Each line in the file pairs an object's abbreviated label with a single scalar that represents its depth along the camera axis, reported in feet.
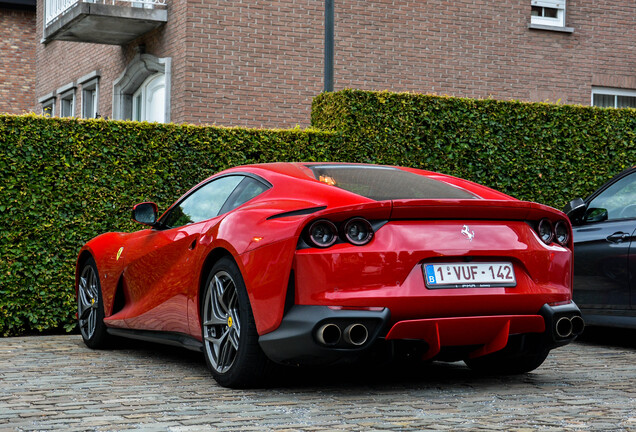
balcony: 50.80
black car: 24.91
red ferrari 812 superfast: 16.48
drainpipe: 37.46
